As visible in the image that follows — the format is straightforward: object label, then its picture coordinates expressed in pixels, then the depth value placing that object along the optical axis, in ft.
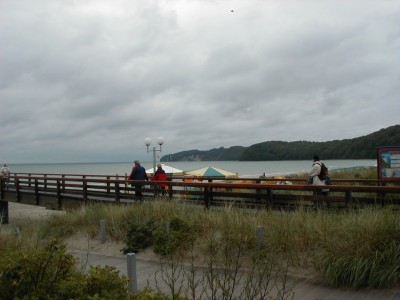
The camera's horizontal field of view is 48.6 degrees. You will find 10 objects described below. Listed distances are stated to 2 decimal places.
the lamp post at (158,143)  79.92
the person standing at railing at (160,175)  56.54
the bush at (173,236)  26.50
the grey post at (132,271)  14.28
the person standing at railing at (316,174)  40.09
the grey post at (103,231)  32.60
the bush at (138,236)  28.99
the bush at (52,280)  12.51
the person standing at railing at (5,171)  84.95
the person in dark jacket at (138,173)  55.16
